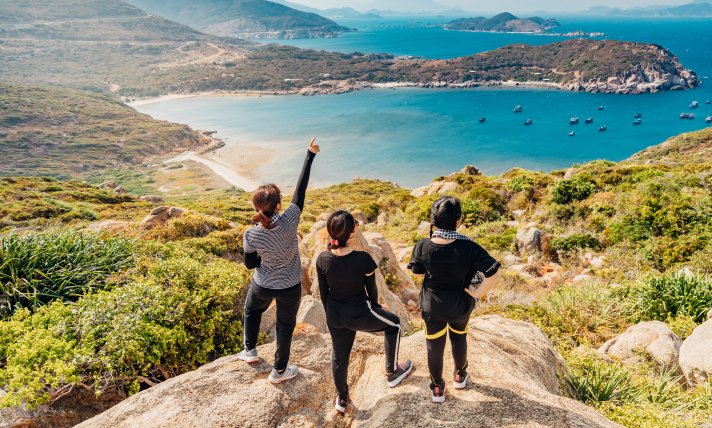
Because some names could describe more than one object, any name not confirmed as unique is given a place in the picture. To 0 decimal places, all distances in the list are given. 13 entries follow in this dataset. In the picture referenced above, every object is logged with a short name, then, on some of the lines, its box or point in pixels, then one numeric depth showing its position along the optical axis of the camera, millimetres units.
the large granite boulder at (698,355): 4598
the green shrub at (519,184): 20455
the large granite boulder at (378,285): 6739
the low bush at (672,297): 6504
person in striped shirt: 3527
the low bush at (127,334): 3430
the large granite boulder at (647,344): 5211
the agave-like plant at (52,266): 4648
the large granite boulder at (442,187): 25328
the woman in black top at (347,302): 3178
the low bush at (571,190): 15883
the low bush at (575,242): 11398
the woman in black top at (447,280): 3070
